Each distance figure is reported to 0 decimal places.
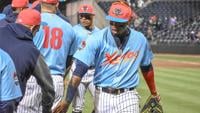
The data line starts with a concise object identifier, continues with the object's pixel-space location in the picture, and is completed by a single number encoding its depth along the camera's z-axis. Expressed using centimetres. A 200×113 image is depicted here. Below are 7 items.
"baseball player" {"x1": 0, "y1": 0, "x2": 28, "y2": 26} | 1132
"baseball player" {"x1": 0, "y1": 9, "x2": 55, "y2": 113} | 775
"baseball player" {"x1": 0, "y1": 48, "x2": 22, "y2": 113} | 645
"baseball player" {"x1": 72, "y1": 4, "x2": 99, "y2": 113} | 1593
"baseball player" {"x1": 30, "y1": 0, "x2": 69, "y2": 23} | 1190
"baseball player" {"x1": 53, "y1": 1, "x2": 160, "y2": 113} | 1054
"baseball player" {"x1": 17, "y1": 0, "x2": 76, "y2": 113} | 1150
